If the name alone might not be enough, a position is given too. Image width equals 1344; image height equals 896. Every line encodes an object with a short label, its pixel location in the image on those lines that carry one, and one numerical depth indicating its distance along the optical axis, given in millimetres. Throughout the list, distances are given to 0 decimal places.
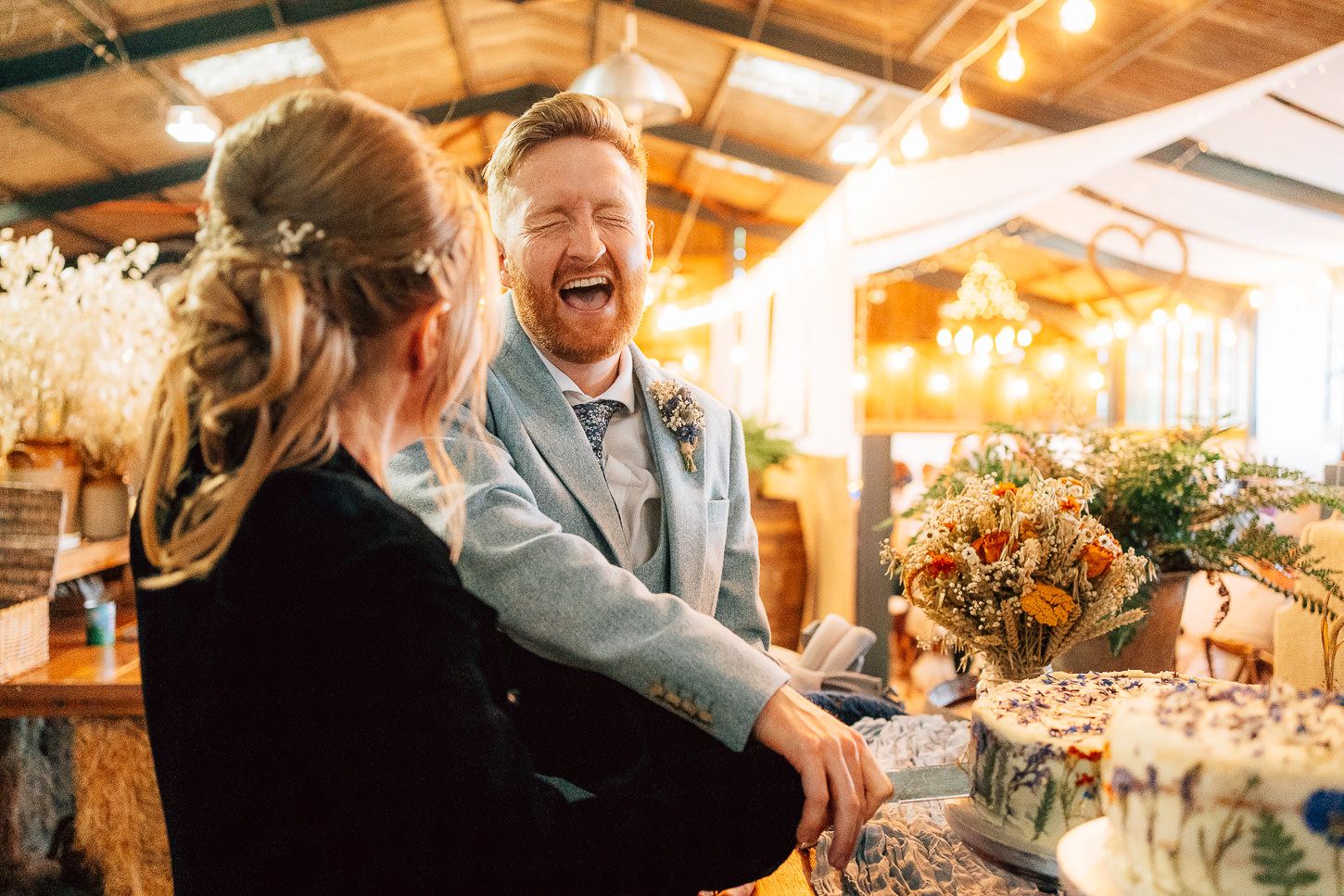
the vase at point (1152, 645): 1536
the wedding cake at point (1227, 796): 576
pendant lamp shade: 4004
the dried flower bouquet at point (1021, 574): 1178
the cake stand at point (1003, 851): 854
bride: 667
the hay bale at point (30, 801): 2422
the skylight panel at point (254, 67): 5676
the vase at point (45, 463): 2408
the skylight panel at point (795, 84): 6598
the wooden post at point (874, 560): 3662
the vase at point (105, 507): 2594
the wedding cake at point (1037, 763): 841
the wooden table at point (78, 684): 2092
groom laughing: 888
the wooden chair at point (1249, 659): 2596
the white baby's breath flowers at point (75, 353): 2398
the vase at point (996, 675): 1234
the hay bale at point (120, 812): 2195
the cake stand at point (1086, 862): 656
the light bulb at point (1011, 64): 3520
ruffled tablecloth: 998
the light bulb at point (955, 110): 3891
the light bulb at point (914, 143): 4172
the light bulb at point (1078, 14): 3152
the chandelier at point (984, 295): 5098
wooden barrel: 4371
